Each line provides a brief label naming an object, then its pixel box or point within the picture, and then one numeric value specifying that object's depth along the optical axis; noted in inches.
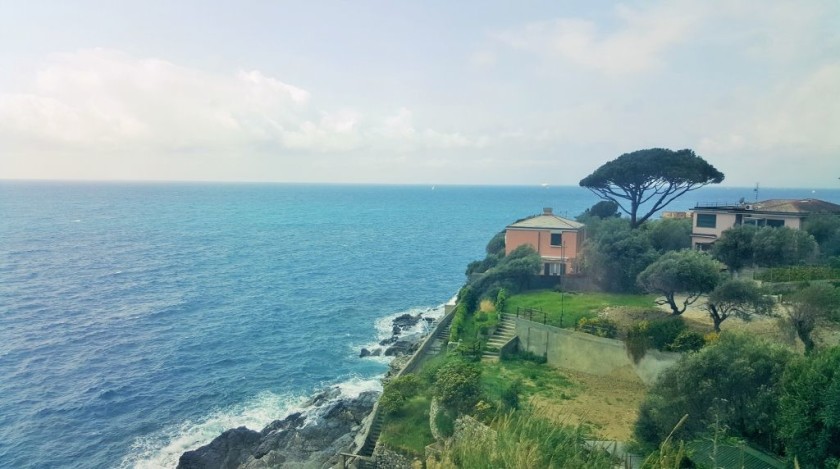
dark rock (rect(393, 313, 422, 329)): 1865.2
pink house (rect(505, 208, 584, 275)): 1616.6
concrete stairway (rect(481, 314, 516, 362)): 1096.8
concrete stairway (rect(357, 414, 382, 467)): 913.3
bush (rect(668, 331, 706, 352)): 878.4
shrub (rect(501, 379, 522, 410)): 785.4
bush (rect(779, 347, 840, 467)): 508.7
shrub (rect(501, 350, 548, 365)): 1078.4
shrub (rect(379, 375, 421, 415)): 915.1
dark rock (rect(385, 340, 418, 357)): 1568.7
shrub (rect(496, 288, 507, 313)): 1314.0
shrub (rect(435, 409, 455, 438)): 784.3
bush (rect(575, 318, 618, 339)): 1021.2
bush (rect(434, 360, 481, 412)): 780.6
